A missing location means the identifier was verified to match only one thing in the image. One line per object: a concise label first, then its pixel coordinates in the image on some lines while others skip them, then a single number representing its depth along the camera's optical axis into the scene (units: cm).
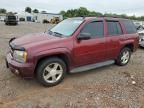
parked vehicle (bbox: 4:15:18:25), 1748
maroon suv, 254
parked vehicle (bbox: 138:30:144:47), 578
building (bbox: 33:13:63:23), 3763
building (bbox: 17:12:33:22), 3968
